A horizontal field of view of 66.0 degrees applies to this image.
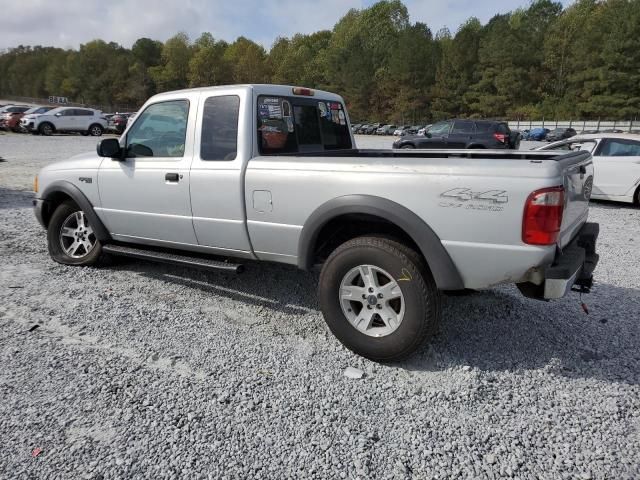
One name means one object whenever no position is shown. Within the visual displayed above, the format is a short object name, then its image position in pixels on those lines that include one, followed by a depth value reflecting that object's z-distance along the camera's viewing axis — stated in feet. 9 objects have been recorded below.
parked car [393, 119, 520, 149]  57.41
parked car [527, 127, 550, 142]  150.30
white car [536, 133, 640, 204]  30.45
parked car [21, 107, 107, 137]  94.79
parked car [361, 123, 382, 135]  200.00
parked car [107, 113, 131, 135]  105.80
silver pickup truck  9.57
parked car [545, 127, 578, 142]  138.31
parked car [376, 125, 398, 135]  191.62
